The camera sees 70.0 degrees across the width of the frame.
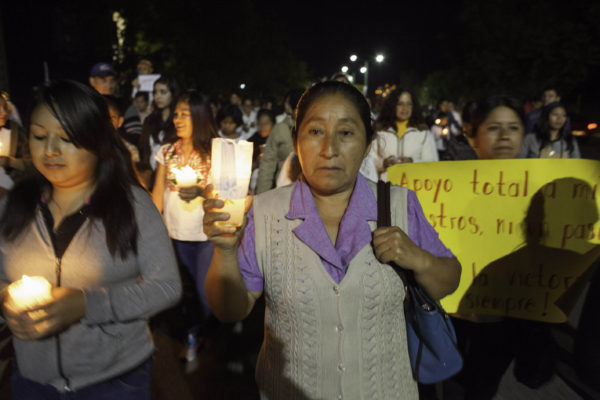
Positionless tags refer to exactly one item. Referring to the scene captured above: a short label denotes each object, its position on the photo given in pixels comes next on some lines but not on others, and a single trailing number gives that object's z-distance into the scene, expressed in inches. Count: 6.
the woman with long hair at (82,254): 73.8
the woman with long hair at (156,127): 196.7
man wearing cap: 236.8
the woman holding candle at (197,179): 153.6
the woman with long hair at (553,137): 231.1
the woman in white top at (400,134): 187.9
